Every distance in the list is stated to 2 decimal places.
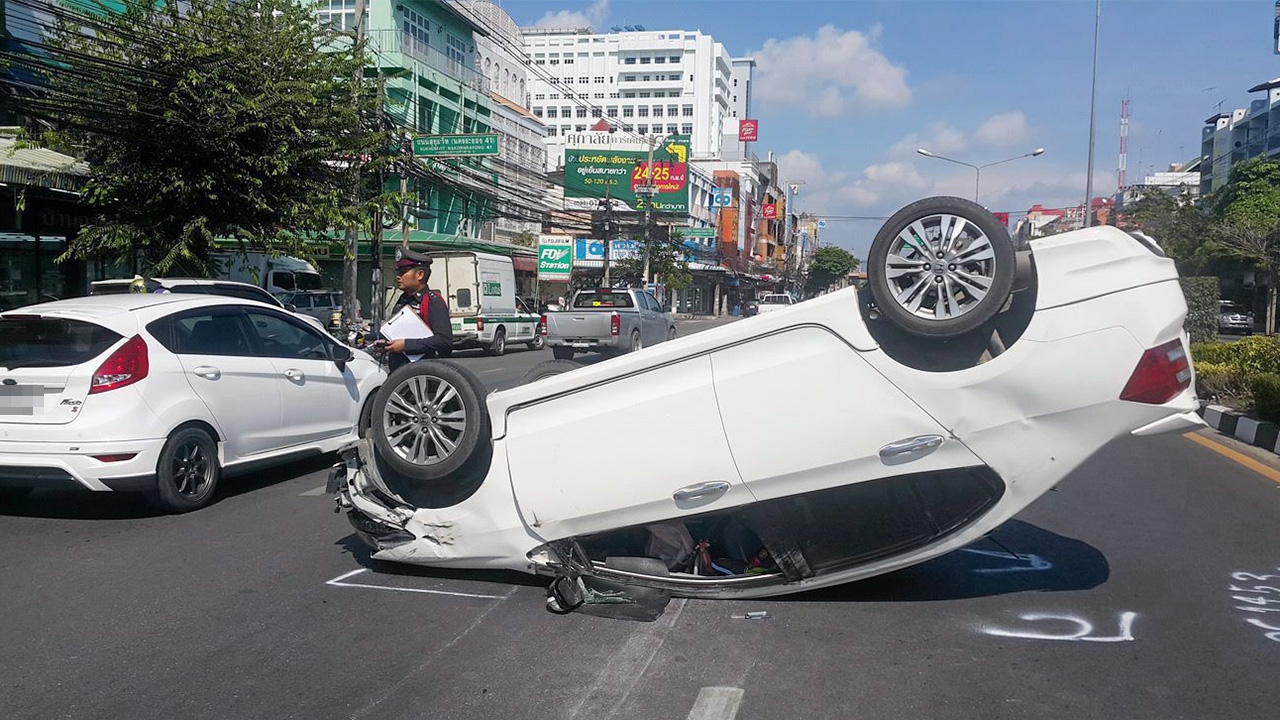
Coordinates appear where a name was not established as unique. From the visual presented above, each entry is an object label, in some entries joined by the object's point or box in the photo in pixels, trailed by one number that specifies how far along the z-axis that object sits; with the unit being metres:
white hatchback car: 6.34
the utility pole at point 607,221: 43.48
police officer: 6.63
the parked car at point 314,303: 28.87
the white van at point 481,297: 24.98
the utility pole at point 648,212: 47.66
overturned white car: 4.16
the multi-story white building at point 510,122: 50.06
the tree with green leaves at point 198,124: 14.46
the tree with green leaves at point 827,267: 108.62
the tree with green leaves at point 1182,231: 34.19
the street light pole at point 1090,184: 28.51
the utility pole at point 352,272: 21.23
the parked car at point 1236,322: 39.38
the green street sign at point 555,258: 38.03
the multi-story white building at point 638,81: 120.25
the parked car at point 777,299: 54.12
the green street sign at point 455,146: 22.92
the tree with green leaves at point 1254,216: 28.34
